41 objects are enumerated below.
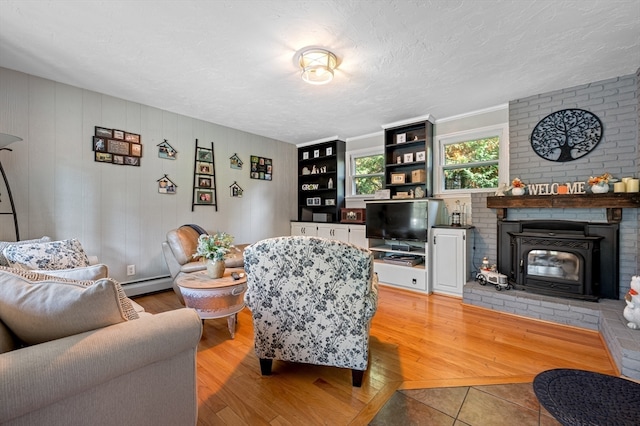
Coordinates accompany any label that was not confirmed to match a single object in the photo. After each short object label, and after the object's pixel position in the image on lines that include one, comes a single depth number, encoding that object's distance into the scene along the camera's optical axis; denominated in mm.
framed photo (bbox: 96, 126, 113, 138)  3221
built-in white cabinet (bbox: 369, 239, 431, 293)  3650
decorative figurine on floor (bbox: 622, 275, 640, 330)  2080
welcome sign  2934
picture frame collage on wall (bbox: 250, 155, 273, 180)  4875
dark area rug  1078
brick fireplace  2646
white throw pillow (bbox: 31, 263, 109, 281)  1777
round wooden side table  2223
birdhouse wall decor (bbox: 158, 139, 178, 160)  3745
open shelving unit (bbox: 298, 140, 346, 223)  5184
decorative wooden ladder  4109
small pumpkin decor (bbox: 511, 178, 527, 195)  3158
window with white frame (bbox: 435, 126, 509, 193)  3580
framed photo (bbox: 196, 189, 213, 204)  4141
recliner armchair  3139
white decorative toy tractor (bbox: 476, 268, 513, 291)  3154
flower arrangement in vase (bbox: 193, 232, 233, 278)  2441
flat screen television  3686
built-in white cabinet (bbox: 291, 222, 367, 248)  4541
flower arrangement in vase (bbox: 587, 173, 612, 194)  2699
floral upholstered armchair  1633
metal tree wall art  2939
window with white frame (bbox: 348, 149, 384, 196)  4895
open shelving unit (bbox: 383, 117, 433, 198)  3990
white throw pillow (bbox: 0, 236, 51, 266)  2201
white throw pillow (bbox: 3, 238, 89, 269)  2174
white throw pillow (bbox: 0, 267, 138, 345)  965
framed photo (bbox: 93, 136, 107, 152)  3201
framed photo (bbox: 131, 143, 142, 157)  3482
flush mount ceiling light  2348
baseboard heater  3441
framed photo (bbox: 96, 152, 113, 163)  3227
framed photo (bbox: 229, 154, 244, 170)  4535
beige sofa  792
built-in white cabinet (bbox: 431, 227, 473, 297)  3432
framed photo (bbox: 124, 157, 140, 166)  3438
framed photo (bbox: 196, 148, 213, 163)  4145
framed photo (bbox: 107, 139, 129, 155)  3302
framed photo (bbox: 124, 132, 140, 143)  3430
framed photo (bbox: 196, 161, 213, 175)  4136
